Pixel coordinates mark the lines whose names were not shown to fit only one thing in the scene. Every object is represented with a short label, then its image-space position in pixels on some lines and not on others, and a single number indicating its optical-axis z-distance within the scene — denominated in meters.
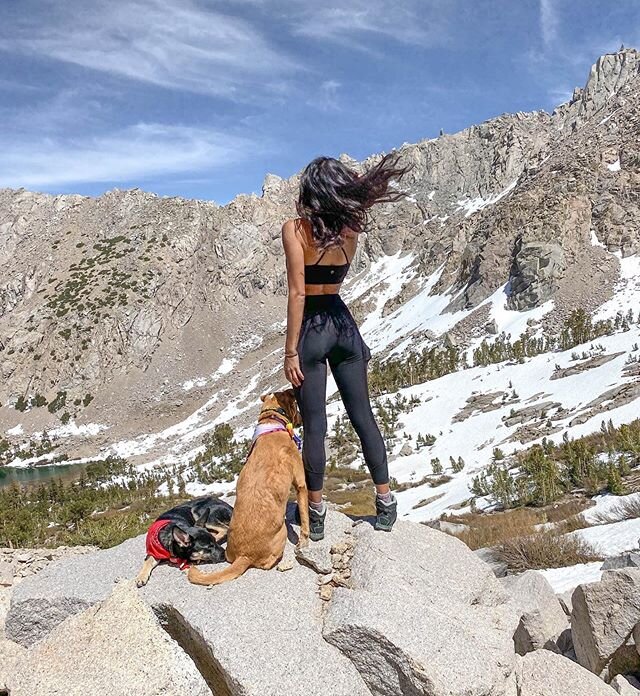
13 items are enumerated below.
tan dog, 4.13
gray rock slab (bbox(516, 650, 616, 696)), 3.17
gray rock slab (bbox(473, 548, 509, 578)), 6.81
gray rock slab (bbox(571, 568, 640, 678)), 3.62
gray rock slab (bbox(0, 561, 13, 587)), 7.12
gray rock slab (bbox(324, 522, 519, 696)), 3.15
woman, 4.15
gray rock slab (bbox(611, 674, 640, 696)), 3.41
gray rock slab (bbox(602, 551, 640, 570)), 5.40
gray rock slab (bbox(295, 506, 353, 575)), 4.31
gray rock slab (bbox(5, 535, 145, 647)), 4.15
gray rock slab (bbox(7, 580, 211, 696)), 2.65
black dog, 4.41
